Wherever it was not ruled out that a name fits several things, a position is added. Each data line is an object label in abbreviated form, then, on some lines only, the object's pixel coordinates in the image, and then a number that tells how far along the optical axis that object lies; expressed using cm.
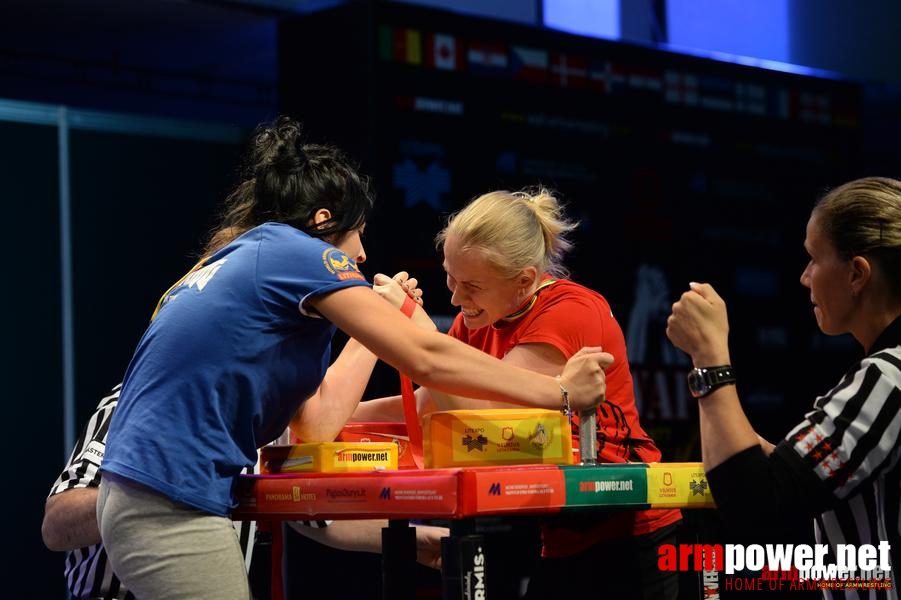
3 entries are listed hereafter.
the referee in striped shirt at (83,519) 593
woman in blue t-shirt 557
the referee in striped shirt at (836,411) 545
